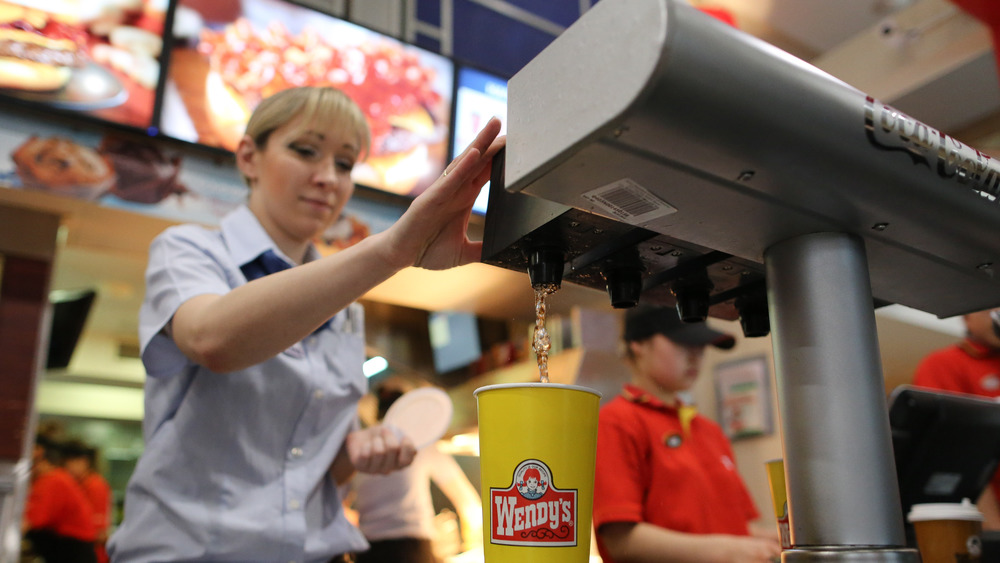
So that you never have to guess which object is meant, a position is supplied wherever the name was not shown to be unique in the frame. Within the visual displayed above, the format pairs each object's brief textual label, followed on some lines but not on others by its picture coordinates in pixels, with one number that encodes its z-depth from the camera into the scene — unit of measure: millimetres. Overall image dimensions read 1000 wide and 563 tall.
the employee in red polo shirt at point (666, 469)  1548
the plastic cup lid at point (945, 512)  787
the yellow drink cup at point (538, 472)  527
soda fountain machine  420
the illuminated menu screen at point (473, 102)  2887
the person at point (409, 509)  2375
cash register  935
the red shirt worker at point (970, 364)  2375
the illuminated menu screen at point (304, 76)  2445
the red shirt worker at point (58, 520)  3516
